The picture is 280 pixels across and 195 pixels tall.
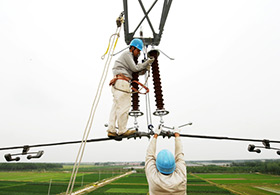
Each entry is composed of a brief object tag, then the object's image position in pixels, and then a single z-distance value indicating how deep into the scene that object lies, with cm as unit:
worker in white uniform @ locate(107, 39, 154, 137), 292
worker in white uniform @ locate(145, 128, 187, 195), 194
